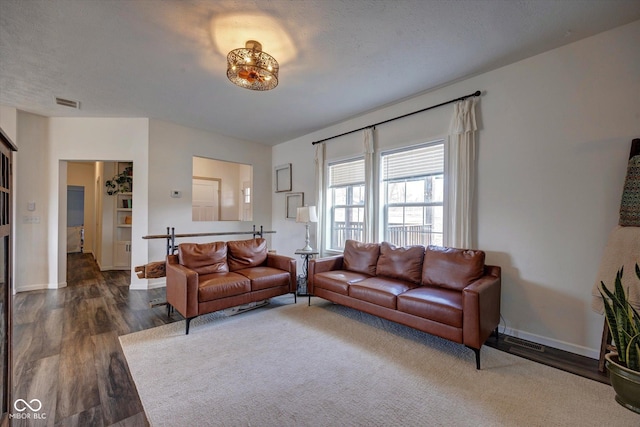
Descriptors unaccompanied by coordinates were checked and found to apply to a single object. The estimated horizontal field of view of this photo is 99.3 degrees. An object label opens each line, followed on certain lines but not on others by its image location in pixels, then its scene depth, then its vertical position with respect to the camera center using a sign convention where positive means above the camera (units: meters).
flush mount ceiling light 2.38 +1.31
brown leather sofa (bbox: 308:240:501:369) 2.33 -0.80
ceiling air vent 3.77 +1.53
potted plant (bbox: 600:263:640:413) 1.21 -0.66
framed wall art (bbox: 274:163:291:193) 5.85 +0.78
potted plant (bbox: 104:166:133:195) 6.11 +0.63
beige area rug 1.70 -1.27
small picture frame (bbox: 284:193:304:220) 5.57 +0.21
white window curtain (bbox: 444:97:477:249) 3.10 +0.50
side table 4.28 -1.09
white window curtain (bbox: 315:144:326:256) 4.92 +0.29
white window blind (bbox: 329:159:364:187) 4.49 +0.70
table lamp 4.49 -0.03
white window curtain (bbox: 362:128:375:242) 4.12 +0.41
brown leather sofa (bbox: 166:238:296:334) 2.90 -0.79
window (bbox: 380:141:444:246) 3.52 +0.28
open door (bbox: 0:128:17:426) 1.38 -0.37
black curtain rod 3.08 +1.36
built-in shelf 6.12 -0.39
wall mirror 7.22 +0.59
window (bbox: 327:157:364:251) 4.52 +0.21
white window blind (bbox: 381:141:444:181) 3.50 +0.72
